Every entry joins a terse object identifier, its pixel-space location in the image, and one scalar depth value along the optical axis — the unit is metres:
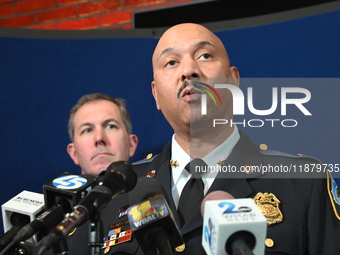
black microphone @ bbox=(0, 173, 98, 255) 1.43
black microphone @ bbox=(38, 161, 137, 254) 1.33
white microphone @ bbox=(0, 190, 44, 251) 1.61
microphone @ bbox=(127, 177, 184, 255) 1.41
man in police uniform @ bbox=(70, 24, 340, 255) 1.66
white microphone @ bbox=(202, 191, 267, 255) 1.34
